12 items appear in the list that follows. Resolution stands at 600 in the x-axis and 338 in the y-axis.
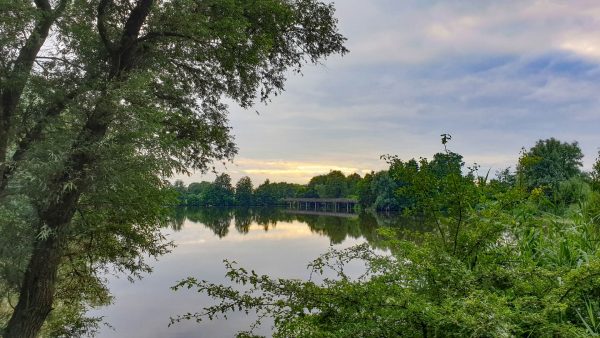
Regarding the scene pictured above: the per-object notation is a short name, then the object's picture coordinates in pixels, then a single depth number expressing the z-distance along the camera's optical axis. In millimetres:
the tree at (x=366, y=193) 100188
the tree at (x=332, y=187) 130000
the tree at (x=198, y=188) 138925
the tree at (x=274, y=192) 151875
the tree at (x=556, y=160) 49188
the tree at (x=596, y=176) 7720
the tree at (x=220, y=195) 135250
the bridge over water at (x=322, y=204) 120500
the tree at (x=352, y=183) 123700
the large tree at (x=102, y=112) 7586
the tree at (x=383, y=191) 79562
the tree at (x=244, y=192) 144875
